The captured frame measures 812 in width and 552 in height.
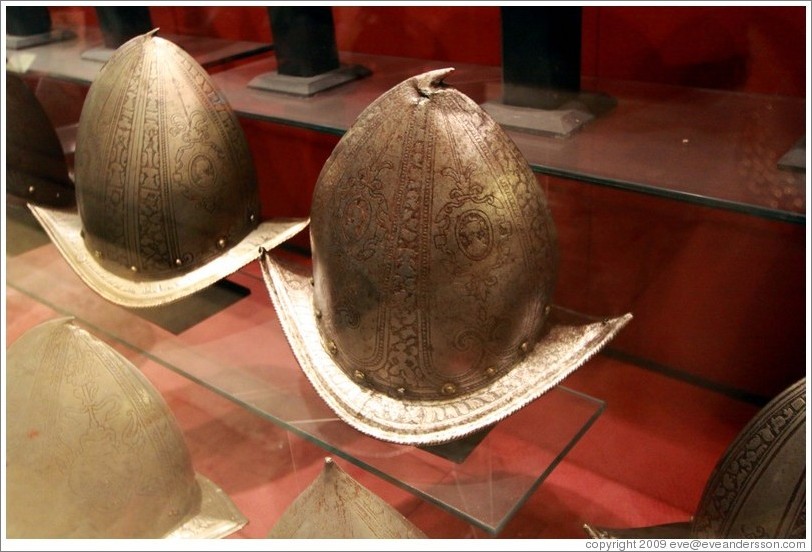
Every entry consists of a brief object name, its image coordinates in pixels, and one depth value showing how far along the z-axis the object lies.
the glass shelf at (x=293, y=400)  0.95
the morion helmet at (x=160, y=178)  1.07
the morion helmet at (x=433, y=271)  0.76
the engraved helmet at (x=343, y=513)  0.89
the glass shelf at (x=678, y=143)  0.86
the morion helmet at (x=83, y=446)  1.06
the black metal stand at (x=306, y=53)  1.34
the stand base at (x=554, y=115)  1.04
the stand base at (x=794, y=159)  0.87
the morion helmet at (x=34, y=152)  1.42
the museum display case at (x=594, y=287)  0.96
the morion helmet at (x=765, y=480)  0.76
